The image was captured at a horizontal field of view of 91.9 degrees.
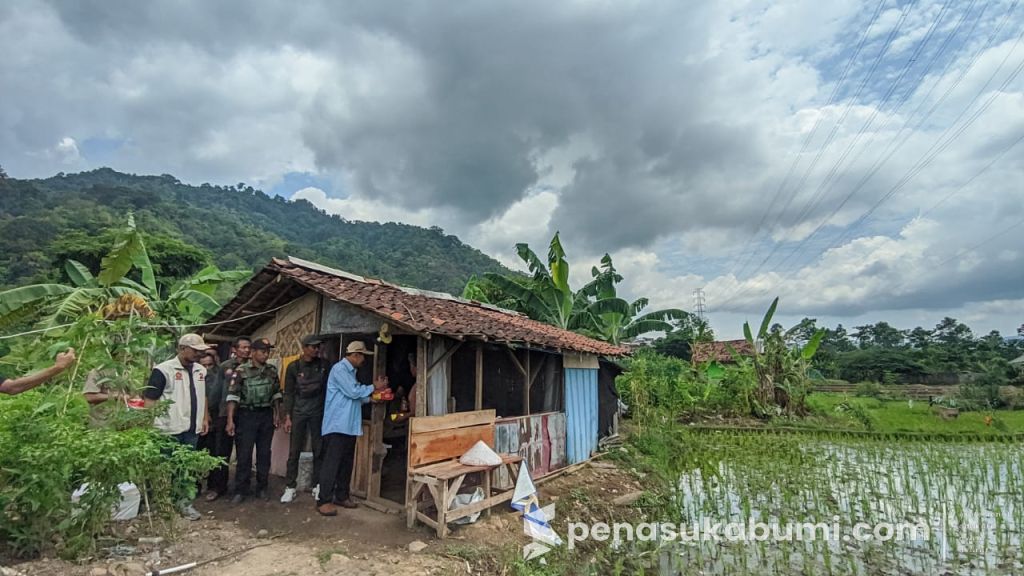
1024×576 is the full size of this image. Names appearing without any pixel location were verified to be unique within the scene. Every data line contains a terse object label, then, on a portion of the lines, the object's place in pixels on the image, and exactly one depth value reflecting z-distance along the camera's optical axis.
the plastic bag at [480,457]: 5.92
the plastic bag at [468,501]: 5.64
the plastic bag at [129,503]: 4.88
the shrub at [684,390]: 15.33
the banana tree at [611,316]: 17.48
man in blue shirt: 5.76
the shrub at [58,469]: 3.52
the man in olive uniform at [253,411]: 6.07
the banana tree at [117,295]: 6.54
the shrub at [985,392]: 19.86
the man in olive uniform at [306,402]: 6.19
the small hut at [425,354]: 6.20
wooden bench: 5.29
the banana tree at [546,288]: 16.67
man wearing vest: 5.34
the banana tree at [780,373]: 17.05
